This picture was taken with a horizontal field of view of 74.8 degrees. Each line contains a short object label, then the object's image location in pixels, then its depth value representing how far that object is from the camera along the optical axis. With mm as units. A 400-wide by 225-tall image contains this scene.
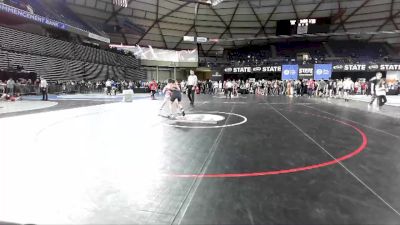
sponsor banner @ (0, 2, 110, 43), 19203
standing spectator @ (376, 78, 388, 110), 12318
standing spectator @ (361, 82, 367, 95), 30695
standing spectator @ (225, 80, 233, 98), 20934
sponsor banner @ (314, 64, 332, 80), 31484
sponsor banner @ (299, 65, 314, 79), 31672
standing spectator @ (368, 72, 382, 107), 12281
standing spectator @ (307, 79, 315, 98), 26266
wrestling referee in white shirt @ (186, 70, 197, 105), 12883
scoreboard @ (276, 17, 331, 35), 36219
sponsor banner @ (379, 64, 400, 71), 31403
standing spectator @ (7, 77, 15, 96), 17203
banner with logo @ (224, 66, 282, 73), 32938
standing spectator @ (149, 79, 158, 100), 20406
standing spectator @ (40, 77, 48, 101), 16969
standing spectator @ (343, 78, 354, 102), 19062
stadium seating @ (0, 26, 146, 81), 21266
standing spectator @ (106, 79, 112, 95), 25062
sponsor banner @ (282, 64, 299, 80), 32125
